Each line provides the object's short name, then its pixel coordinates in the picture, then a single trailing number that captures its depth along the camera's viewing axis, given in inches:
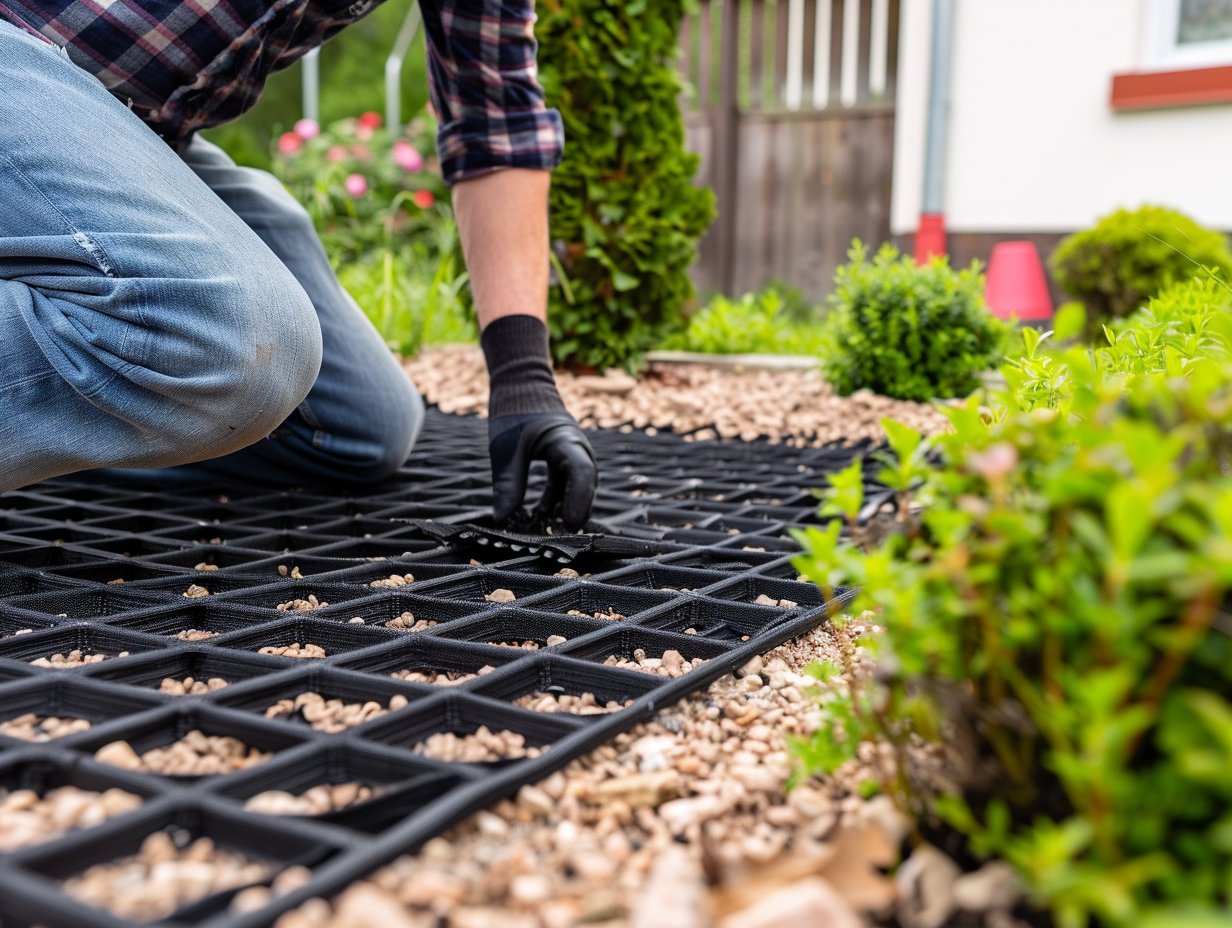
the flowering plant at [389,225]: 183.2
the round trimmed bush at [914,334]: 140.1
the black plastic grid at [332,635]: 31.0
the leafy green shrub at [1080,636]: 19.8
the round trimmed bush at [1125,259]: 162.6
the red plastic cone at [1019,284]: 198.1
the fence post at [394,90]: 344.5
